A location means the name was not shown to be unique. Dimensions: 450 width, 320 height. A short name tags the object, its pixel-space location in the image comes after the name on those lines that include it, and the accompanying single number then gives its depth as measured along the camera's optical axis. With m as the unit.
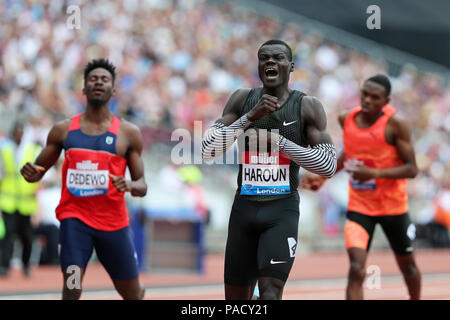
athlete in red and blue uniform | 14.83
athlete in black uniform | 12.43
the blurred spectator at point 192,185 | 34.34
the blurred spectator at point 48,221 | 30.52
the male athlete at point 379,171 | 17.87
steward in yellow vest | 26.67
